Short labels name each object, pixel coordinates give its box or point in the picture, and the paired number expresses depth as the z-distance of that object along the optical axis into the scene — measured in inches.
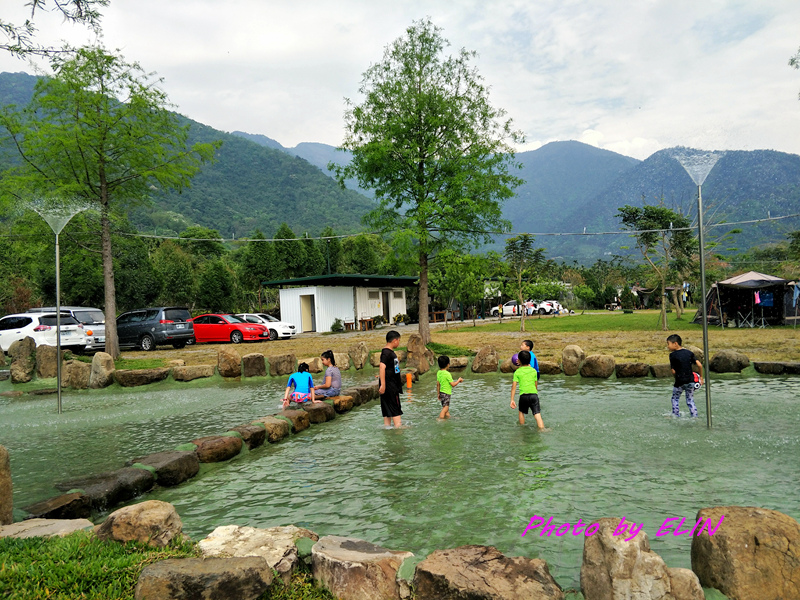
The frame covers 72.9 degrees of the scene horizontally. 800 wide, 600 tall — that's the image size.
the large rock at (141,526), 143.2
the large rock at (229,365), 561.0
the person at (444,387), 336.5
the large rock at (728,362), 465.1
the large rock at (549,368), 508.4
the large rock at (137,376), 540.7
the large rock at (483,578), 114.9
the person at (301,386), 358.6
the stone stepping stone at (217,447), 254.4
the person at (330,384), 377.4
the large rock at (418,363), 552.1
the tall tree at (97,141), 643.5
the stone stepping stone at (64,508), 177.9
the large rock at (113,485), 198.1
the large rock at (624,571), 114.0
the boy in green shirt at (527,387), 301.4
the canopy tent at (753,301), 960.9
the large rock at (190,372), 547.8
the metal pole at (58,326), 391.0
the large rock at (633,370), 471.8
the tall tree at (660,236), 1100.5
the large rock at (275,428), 296.7
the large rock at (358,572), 124.2
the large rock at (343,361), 587.2
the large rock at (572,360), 498.3
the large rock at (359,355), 591.8
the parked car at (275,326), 1106.7
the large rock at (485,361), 542.3
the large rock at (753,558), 116.6
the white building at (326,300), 1300.4
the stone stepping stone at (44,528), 150.4
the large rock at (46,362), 583.2
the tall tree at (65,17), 226.2
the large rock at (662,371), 463.9
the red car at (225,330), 1051.9
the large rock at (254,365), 563.1
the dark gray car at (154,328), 895.1
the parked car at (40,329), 712.4
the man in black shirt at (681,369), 312.2
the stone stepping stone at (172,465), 222.4
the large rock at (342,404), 371.9
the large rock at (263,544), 133.4
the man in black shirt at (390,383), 305.0
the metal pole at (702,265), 259.2
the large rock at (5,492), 171.0
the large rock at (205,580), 116.7
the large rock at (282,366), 567.8
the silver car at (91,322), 755.4
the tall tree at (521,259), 1239.5
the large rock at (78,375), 543.2
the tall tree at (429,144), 673.6
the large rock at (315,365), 570.3
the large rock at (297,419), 319.3
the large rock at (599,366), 479.5
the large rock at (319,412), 341.4
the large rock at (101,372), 542.9
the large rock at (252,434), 281.0
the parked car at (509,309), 1935.3
